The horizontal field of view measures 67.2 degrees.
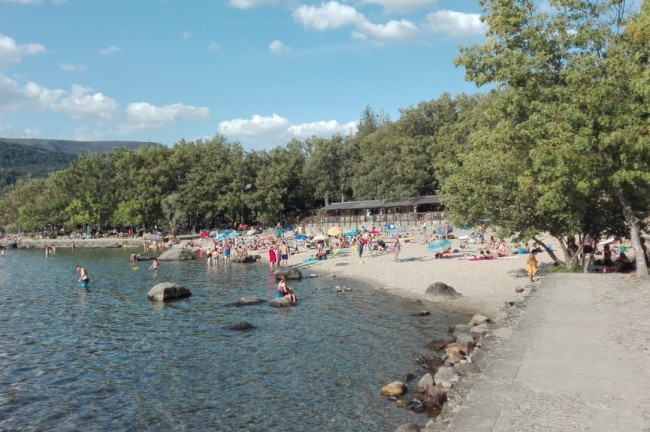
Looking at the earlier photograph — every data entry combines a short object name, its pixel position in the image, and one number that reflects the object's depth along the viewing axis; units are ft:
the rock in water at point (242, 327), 63.82
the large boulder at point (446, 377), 36.40
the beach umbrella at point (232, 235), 203.19
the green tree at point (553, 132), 56.95
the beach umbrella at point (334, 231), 171.28
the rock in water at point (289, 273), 107.34
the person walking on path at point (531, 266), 78.38
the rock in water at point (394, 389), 39.36
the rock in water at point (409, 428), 29.91
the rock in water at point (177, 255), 165.17
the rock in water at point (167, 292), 86.07
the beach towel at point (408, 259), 119.96
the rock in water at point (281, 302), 77.92
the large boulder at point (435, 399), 35.35
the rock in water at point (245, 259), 151.59
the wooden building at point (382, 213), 213.05
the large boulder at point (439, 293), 76.23
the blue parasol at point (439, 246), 122.62
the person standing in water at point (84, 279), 103.76
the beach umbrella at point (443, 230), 167.22
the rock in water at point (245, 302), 80.07
